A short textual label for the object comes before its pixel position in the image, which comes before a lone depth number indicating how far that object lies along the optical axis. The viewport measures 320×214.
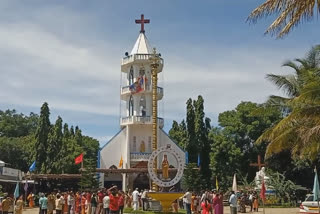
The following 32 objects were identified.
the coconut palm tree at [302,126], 15.41
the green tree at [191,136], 47.56
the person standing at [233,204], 22.41
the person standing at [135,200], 27.06
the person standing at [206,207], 20.30
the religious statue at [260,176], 37.52
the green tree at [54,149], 48.47
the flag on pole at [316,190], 20.72
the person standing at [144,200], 28.30
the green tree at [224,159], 45.41
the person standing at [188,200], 23.28
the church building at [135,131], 45.91
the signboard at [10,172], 38.93
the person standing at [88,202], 23.43
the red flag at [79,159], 40.38
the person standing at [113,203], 19.17
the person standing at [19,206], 21.59
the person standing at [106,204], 20.28
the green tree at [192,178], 40.03
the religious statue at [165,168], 28.53
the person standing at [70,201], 24.38
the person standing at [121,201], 20.99
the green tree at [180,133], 51.55
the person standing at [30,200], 36.38
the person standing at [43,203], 22.49
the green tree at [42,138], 48.72
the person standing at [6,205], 19.41
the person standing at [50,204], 23.15
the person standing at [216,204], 19.66
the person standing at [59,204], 22.23
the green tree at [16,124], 73.62
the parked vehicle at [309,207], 20.69
